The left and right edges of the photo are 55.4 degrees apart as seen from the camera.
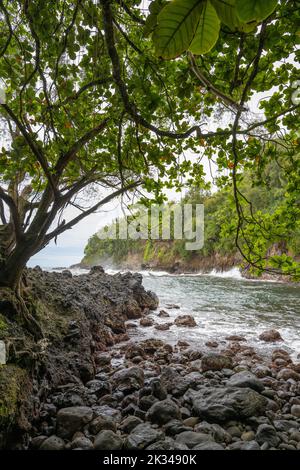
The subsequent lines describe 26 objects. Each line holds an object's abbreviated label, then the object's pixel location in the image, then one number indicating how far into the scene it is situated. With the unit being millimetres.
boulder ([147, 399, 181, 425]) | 3355
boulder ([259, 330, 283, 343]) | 7520
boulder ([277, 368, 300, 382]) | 5001
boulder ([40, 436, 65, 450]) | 2754
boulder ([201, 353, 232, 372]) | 5211
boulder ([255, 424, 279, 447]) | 2953
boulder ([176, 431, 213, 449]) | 2820
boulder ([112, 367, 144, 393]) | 4195
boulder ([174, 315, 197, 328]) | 9156
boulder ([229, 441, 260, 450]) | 2785
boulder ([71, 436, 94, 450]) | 2768
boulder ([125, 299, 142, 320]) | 10156
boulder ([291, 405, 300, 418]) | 3734
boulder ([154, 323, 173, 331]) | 8626
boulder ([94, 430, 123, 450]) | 2766
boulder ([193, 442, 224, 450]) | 2696
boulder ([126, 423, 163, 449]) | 2773
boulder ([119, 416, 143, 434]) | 3191
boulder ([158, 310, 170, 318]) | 10611
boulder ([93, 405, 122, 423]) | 3333
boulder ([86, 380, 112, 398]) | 4066
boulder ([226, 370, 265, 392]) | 4152
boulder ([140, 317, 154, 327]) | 9055
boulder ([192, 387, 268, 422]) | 3385
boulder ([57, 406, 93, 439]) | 3059
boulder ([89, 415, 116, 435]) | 3111
